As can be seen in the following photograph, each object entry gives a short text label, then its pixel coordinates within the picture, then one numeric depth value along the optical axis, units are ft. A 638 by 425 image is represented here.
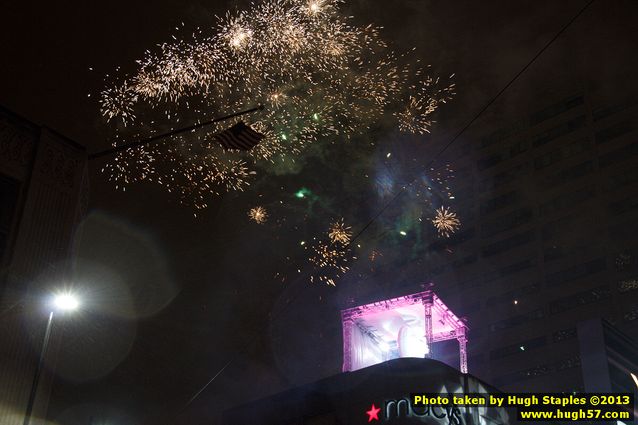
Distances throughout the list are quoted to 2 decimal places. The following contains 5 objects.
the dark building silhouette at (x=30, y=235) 58.13
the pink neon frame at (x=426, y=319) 113.29
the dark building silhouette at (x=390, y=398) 89.45
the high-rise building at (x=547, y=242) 267.39
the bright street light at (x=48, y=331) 54.70
